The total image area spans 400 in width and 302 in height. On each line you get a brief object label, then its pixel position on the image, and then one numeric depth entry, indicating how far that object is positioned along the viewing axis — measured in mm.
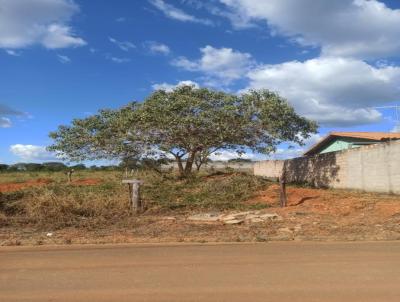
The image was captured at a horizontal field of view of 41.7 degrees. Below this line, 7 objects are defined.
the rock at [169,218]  14654
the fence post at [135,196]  16109
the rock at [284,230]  12438
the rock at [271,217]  14438
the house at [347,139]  34062
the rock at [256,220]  14125
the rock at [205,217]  14406
